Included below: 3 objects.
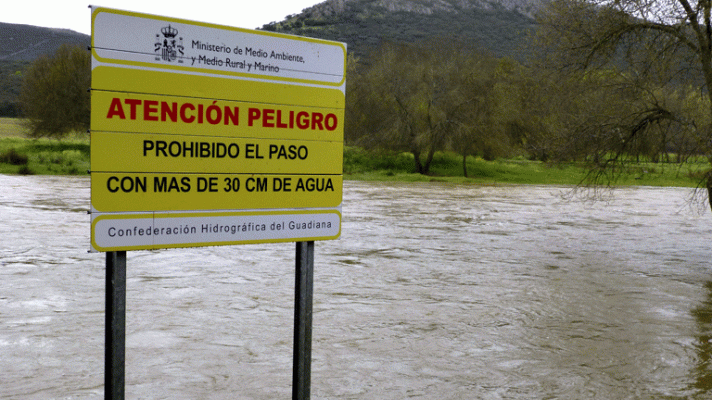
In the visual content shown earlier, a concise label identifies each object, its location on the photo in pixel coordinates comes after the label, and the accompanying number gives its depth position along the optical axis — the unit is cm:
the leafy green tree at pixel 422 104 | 4584
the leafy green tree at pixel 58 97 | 5312
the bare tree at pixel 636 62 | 1313
